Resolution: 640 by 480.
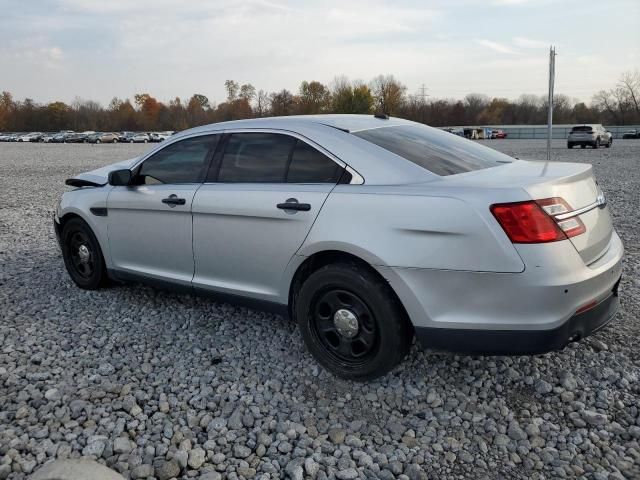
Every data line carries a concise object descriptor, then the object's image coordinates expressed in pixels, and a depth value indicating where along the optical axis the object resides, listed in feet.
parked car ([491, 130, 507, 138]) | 225.58
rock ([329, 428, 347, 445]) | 9.19
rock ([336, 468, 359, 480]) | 8.25
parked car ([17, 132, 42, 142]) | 226.99
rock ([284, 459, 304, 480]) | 8.26
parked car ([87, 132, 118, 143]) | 202.28
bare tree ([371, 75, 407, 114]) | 331.57
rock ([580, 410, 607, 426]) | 9.43
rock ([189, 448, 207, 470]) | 8.61
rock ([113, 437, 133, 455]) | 8.99
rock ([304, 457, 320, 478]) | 8.36
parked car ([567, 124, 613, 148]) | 102.06
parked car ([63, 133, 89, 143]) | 209.27
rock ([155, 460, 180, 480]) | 8.37
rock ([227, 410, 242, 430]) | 9.66
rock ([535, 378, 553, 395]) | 10.50
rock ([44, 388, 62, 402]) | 10.61
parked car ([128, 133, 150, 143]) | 209.97
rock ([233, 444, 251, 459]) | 8.86
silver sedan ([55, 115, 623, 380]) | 9.09
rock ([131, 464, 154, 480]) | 8.39
